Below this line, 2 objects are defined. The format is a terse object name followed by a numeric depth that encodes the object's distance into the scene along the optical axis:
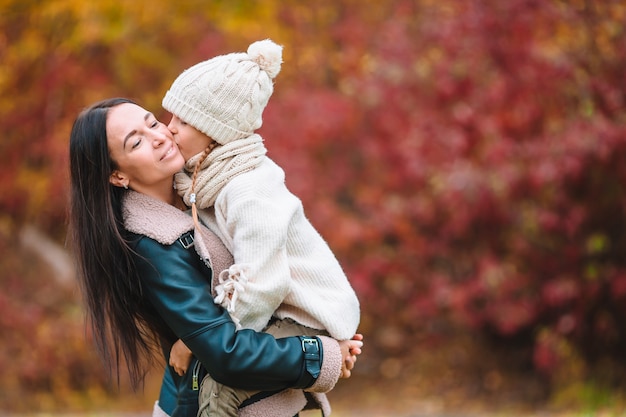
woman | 4.43
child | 4.48
